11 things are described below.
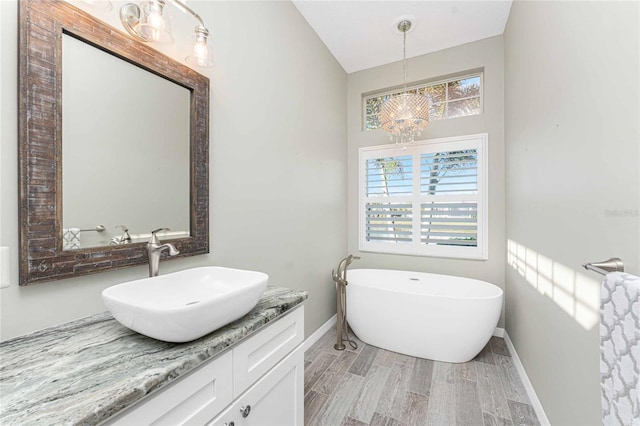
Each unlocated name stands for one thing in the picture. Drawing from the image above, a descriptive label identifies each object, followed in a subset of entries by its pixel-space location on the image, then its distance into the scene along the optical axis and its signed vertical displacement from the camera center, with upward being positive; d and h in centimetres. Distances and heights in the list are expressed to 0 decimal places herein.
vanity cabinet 72 -58
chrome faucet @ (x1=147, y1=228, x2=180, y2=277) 116 -17
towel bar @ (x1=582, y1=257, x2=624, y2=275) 89 -17
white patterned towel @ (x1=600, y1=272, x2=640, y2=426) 70 -37
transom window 288 +127
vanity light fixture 110 +79
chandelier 228 +85
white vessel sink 77 -31
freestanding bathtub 210 -86
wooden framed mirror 87 +24
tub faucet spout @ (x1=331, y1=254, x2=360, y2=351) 245 -86
